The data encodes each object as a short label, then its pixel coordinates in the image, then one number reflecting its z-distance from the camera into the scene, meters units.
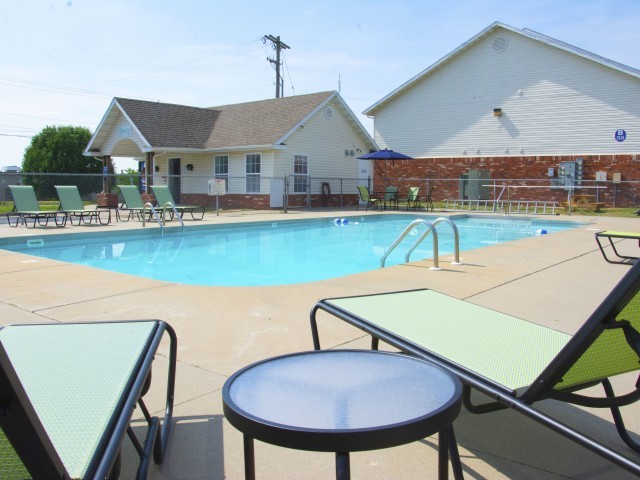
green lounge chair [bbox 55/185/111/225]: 13.98
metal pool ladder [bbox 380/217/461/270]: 6.60
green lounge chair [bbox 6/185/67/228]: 13.07
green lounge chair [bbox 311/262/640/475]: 1.66
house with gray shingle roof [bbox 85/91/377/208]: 21.08
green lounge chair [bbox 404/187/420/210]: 20.66
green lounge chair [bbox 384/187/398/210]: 21.19
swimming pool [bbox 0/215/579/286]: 9.16
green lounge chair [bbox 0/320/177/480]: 0.98
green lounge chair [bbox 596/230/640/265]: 7.10
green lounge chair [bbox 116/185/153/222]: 15.18
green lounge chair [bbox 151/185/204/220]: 15.05
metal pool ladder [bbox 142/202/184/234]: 13.31
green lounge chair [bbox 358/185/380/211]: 21.23
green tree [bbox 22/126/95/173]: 36.09
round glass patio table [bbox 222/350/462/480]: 1.29
